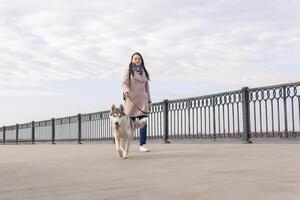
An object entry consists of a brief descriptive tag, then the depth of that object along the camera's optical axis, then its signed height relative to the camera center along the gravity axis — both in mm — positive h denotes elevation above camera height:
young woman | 9016 +779
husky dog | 7938 +43
